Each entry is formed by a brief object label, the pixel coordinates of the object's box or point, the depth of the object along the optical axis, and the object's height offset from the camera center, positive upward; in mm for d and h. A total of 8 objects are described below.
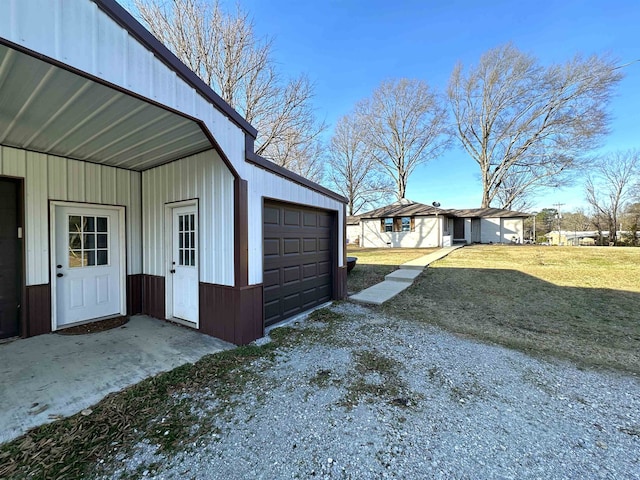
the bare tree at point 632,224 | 19969 +904
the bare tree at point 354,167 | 28141 +7646
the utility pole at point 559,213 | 36888 +3313
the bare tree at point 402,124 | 25188 +10963
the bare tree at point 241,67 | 10891 +7728
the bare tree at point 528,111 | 21484 +10736
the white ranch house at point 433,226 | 19516 +924
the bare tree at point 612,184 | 24094 +4734
